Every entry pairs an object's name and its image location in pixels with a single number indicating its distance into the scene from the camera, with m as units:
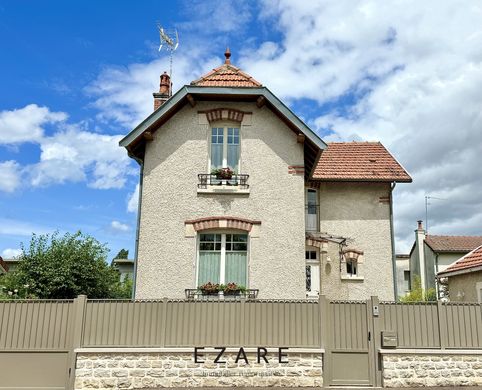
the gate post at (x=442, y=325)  8.88
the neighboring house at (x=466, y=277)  13.30
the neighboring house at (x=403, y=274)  31.94
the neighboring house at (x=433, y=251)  27.62
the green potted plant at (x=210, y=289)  10.84
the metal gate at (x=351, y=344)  8.70
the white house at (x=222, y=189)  11.23
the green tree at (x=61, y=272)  17.19
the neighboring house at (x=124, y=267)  31.69
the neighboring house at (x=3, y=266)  33.47
